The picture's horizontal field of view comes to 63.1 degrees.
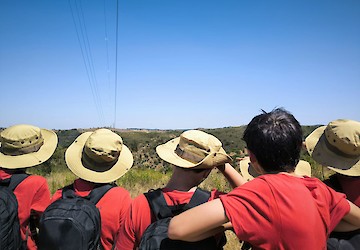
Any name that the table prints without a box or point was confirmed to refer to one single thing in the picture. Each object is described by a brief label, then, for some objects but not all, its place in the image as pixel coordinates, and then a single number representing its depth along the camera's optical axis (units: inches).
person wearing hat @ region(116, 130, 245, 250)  69.9
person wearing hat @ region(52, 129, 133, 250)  83.9
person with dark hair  53.3
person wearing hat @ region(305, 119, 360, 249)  79.0
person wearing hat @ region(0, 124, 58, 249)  94.2
